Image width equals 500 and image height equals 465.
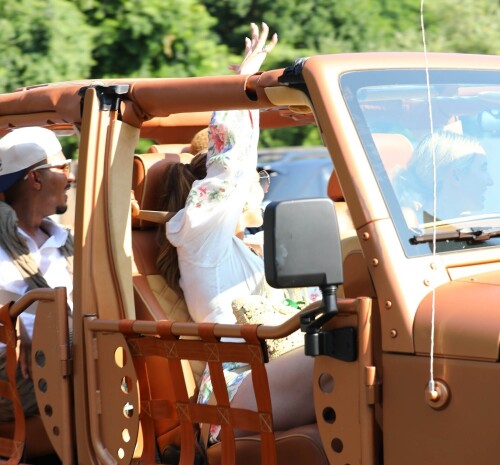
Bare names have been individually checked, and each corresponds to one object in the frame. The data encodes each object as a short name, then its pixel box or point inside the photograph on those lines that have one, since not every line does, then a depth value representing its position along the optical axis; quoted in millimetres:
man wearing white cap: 7436
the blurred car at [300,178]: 22969
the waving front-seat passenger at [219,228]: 6719
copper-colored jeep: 4762
